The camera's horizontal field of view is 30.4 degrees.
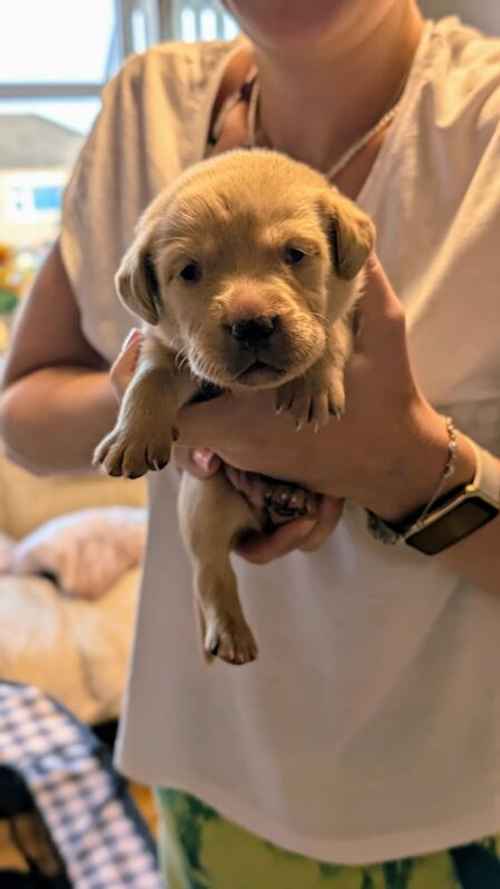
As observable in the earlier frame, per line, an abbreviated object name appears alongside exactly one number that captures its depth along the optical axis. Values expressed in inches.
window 119.2
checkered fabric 67.3
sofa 88.6
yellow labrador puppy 24.4
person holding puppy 28.2
